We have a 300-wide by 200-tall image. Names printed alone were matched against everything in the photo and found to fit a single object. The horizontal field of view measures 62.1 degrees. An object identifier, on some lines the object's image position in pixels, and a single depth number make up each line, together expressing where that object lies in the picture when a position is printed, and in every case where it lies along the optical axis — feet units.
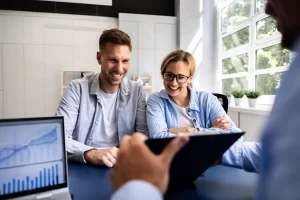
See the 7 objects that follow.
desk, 2.69
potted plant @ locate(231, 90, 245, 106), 11.04
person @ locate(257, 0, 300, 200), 1.12
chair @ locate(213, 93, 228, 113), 7.83
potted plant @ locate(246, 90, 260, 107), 10.21
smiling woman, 5.19
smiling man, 5.26
